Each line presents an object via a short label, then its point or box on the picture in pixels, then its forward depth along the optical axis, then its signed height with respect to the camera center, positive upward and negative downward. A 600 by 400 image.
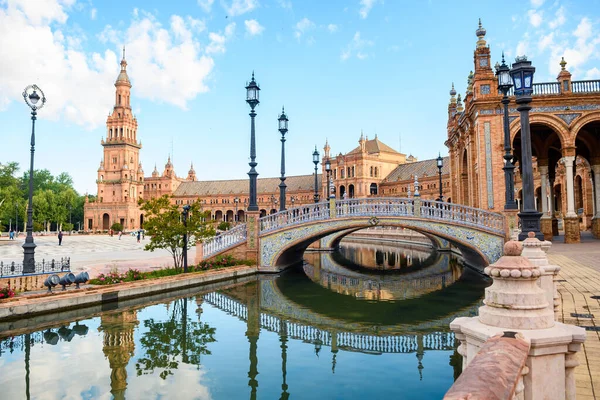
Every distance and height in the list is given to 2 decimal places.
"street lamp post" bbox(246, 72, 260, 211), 19.09 +3.71
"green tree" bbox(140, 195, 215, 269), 17.48 -0.16
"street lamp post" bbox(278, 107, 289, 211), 23.05 +4.44
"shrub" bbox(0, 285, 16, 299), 11.63 -1.93
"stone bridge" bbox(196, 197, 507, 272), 18.59 -0.21
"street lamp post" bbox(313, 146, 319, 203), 26.35 +3.92
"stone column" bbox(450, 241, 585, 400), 3.11 -0.82
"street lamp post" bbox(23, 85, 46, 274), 14.67 +1.13
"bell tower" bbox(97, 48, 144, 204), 94.56 +15.02
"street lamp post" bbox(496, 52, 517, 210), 13.93 +2.56
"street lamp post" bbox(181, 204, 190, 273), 17.77 -0.45
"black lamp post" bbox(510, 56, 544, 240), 10.31 +2.15
